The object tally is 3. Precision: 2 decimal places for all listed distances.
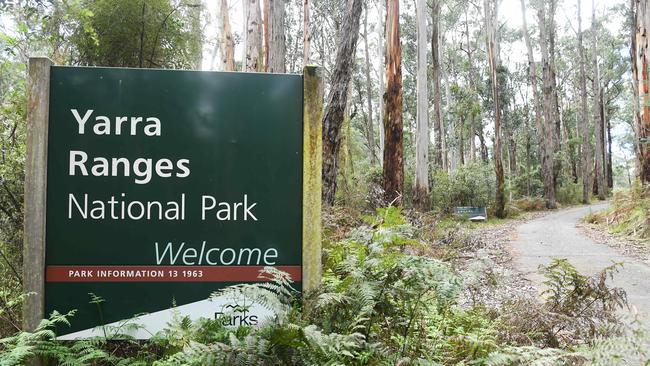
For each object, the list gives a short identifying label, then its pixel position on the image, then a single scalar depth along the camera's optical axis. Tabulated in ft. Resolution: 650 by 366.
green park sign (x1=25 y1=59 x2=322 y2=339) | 9.05
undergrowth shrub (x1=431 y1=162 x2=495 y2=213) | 65.82
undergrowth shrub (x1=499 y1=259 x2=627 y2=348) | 10.56
